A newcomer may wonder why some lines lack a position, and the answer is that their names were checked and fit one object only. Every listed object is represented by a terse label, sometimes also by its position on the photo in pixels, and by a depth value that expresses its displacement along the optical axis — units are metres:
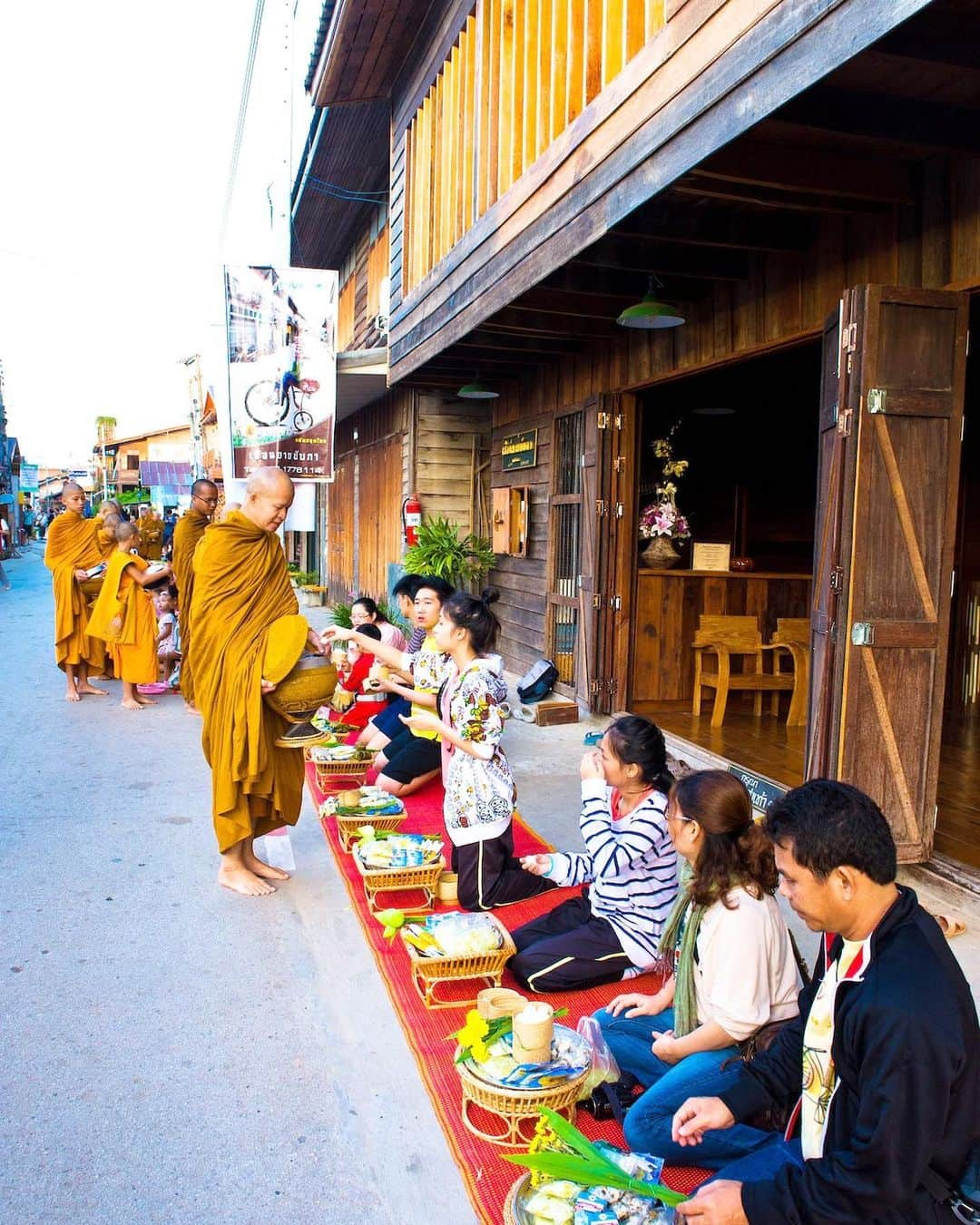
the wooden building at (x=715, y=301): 3.59
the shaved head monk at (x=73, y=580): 8.89
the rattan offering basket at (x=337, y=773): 5.96
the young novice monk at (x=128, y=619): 8.63
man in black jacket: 1.49
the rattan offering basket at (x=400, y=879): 4.03
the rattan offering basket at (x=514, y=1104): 2.46
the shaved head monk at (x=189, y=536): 8.26
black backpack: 7.80
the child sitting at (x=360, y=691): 7.44
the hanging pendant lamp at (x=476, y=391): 9.07
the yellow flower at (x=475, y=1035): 2.64
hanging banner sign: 9.57
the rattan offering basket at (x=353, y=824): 4.90
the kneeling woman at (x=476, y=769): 4.02
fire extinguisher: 10.49
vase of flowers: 8.42
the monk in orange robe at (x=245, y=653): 4.21
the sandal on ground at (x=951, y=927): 3.70
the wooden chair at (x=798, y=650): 7.82
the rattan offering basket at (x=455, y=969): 3.21
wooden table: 8.43
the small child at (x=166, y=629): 9.89
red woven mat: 2.41
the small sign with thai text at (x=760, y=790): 5.31
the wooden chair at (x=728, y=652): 7.73
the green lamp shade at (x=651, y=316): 5.46
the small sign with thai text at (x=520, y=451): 8.86
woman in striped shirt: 3.25
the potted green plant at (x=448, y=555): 9.76
